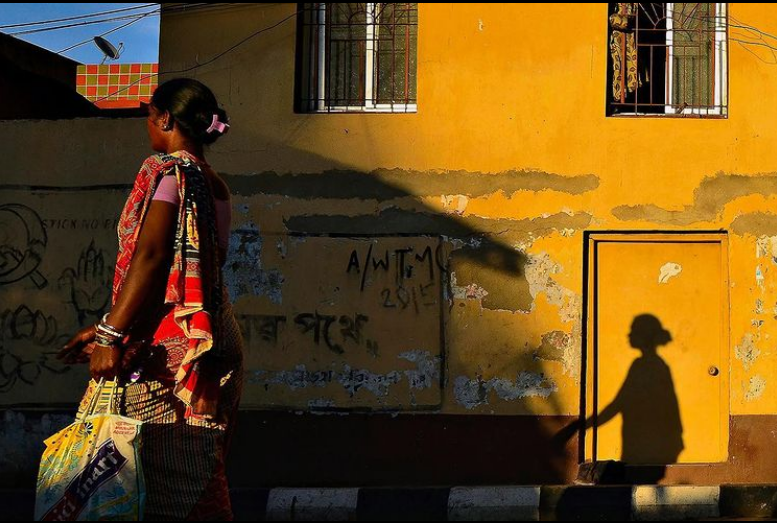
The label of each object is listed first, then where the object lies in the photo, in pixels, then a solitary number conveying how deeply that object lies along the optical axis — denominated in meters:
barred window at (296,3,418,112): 9.37
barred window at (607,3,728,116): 9.23
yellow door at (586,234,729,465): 9.08
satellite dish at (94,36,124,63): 10.37
